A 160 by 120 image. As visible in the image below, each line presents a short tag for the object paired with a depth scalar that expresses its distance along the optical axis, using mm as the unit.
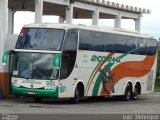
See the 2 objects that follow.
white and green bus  25297
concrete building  28578
